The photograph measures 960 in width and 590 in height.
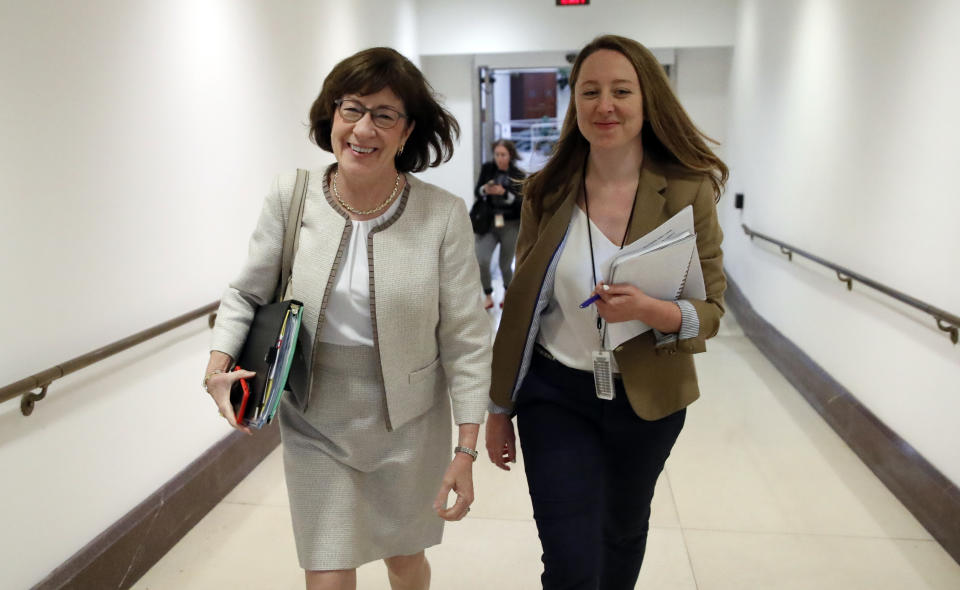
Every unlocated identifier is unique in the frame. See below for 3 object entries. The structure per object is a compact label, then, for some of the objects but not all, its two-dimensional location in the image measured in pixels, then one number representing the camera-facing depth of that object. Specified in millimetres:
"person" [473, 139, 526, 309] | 6848
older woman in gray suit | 1734
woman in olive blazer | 1806
